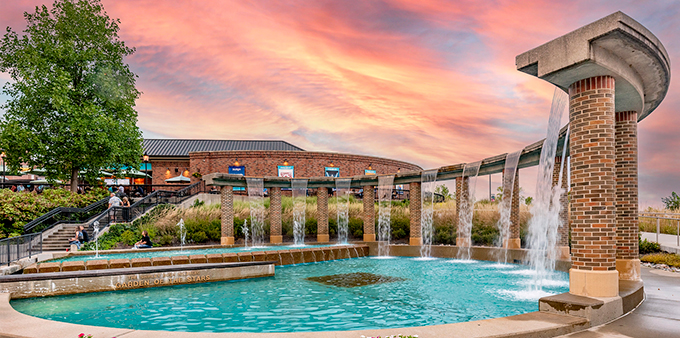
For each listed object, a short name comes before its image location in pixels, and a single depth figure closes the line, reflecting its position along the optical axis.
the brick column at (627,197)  9.62
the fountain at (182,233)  23.64
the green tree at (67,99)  26.97
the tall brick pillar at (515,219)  20.28
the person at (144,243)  20.23
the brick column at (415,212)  23.09
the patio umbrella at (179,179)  41.72
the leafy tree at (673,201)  32.20
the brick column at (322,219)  26.38
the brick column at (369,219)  25.44
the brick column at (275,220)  25.59
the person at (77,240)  19.50
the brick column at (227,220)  23.97
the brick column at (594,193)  7.34
